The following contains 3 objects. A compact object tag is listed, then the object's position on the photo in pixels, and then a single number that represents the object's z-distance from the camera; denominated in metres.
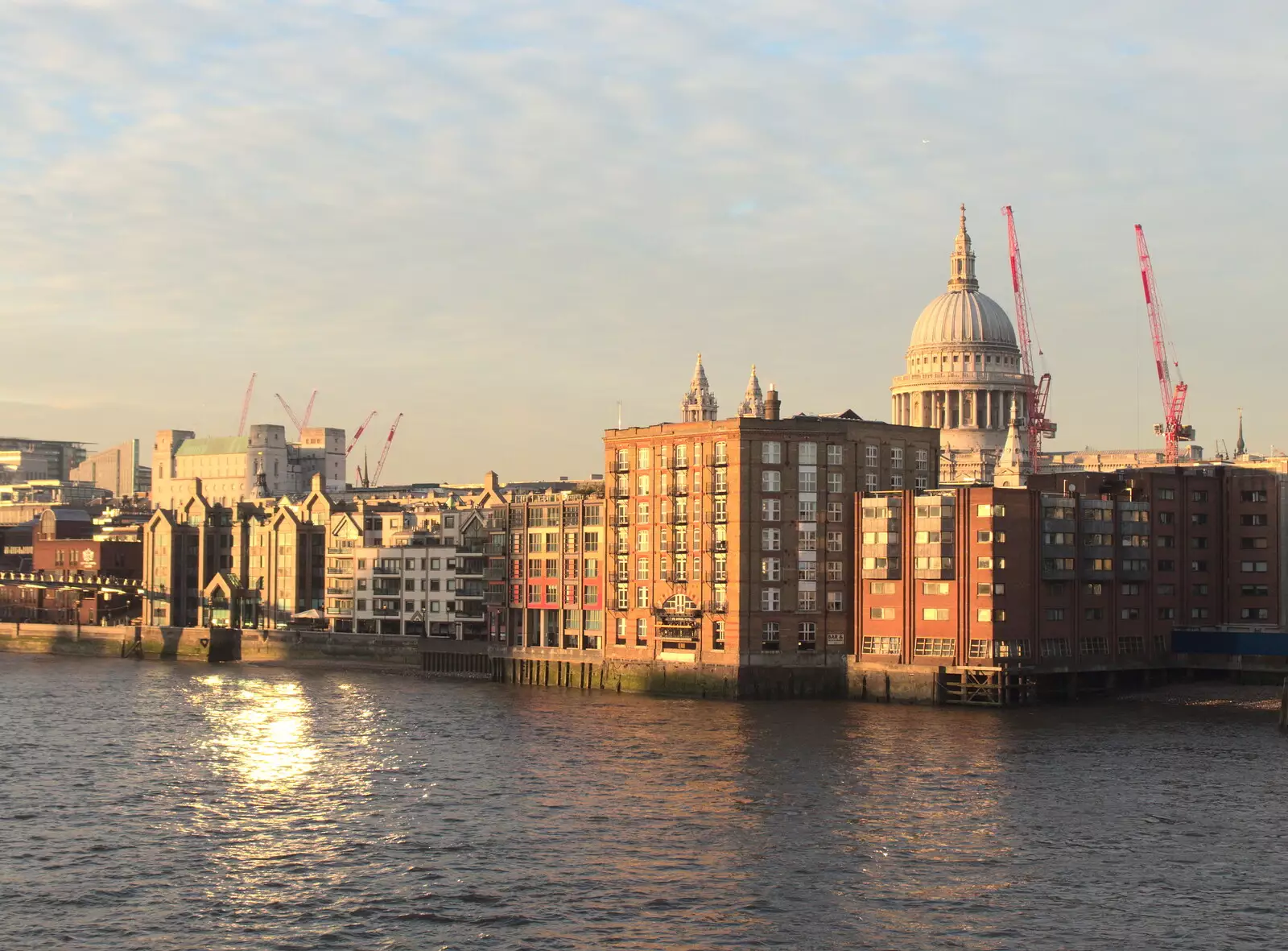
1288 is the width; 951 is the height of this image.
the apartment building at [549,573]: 155.38
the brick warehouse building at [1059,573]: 132.62
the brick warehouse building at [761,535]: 139.88
